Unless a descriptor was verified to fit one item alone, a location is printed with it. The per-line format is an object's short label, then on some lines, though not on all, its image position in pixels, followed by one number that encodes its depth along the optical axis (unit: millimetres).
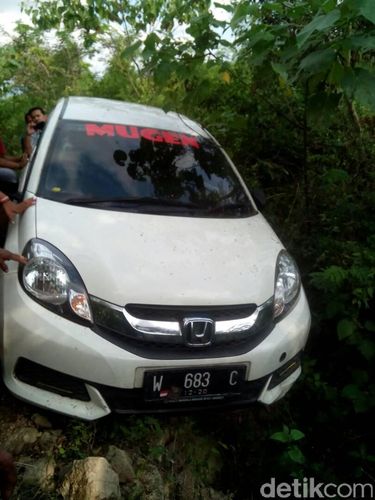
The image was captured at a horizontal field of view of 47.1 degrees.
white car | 1888
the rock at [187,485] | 2193
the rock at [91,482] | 1845
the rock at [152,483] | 2047
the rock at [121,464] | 2029
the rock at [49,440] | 2047
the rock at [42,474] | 1896
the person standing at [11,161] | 3526
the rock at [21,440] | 2031
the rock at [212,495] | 2260
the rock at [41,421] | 2127
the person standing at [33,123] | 4345
